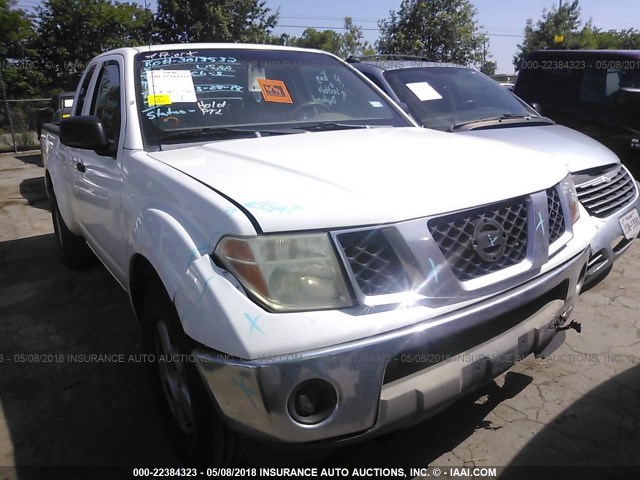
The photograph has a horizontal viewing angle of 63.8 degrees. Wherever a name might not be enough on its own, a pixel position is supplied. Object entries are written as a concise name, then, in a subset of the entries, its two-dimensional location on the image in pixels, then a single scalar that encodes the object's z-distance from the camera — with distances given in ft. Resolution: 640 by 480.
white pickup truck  5.07
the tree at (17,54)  76.64
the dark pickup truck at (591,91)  18.37
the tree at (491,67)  120.06
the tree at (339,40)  198.80
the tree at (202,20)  81.71
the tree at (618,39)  141.00
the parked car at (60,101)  32.27
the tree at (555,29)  121.29
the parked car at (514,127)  11.12
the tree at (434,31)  79.92
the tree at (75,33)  84.48
